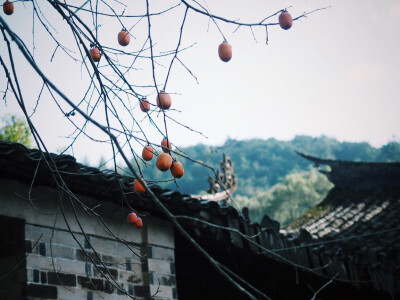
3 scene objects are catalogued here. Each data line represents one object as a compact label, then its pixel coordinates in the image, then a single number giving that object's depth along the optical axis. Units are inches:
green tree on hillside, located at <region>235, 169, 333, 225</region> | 1312.7
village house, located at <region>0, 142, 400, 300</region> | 130.9
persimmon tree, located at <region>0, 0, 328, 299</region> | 76.5
